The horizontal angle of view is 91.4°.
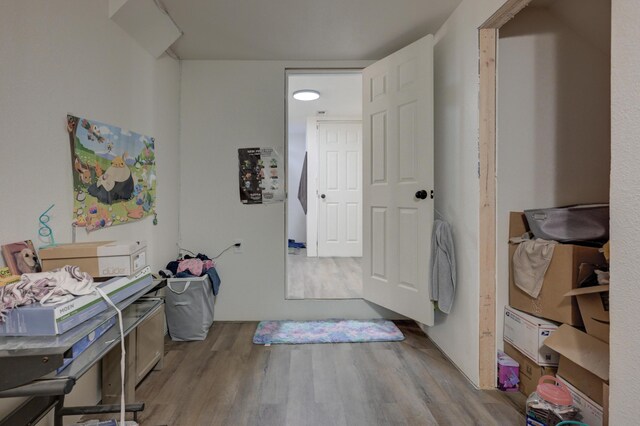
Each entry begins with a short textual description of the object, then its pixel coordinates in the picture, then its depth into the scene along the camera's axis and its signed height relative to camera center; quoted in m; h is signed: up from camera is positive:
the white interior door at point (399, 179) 2.06 +0.20
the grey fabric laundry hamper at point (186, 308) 2.24 -0.73
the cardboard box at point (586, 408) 1.26 -0.84
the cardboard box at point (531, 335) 1.59 -0.70
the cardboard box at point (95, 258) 1.13 -0.19
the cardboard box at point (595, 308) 1.34 -0.45
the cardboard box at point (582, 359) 1.28 -0.64
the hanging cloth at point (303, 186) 5.41 +0.37
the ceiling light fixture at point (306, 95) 3.61 +1.34
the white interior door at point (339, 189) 5.02 +0.30
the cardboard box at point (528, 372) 1.58 -0.87
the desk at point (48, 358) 0.73 -0.38
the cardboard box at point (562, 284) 1.51 -0.39
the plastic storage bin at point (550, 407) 1.28 -0.84
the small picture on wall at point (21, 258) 1.08 -0.18
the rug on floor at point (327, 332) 2.29 -0.96
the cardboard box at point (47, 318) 0.83 -0.30
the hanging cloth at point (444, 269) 1.94 -0.39
